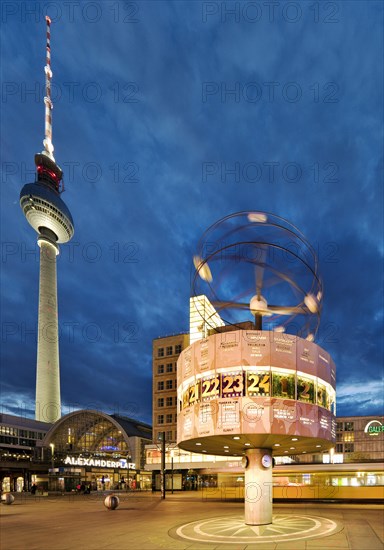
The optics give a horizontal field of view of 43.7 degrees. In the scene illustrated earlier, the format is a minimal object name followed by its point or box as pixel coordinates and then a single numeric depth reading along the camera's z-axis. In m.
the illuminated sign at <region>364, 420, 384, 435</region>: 98.56
